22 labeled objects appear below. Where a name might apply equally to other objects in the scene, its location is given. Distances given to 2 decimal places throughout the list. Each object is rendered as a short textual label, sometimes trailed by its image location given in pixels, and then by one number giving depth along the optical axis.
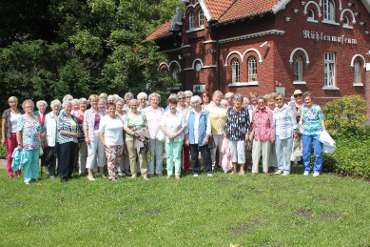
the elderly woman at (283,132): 9.58
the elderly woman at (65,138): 9.24
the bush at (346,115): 13.08
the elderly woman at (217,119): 9.98
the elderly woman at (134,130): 9.25
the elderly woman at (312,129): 9.53
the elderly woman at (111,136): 9.14
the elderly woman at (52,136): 9.54
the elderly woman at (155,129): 9.62
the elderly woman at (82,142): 9.69
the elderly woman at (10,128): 10.07
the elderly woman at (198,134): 9.58
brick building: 19.83
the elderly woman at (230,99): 10.21
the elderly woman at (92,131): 9.38
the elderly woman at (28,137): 9.23
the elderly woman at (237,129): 9.61
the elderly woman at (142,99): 10.12
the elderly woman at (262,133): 9.56
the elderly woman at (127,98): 10.33
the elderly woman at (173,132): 9.38
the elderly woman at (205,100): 10.50
